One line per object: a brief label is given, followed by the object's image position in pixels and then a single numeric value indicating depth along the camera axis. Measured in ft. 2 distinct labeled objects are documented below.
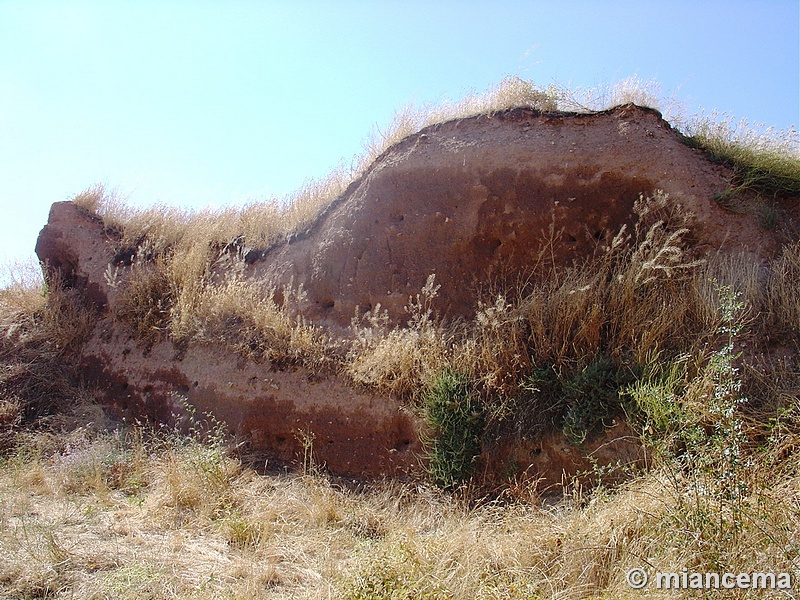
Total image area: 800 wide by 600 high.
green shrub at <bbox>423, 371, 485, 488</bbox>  19.11
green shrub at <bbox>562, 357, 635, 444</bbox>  17.79
